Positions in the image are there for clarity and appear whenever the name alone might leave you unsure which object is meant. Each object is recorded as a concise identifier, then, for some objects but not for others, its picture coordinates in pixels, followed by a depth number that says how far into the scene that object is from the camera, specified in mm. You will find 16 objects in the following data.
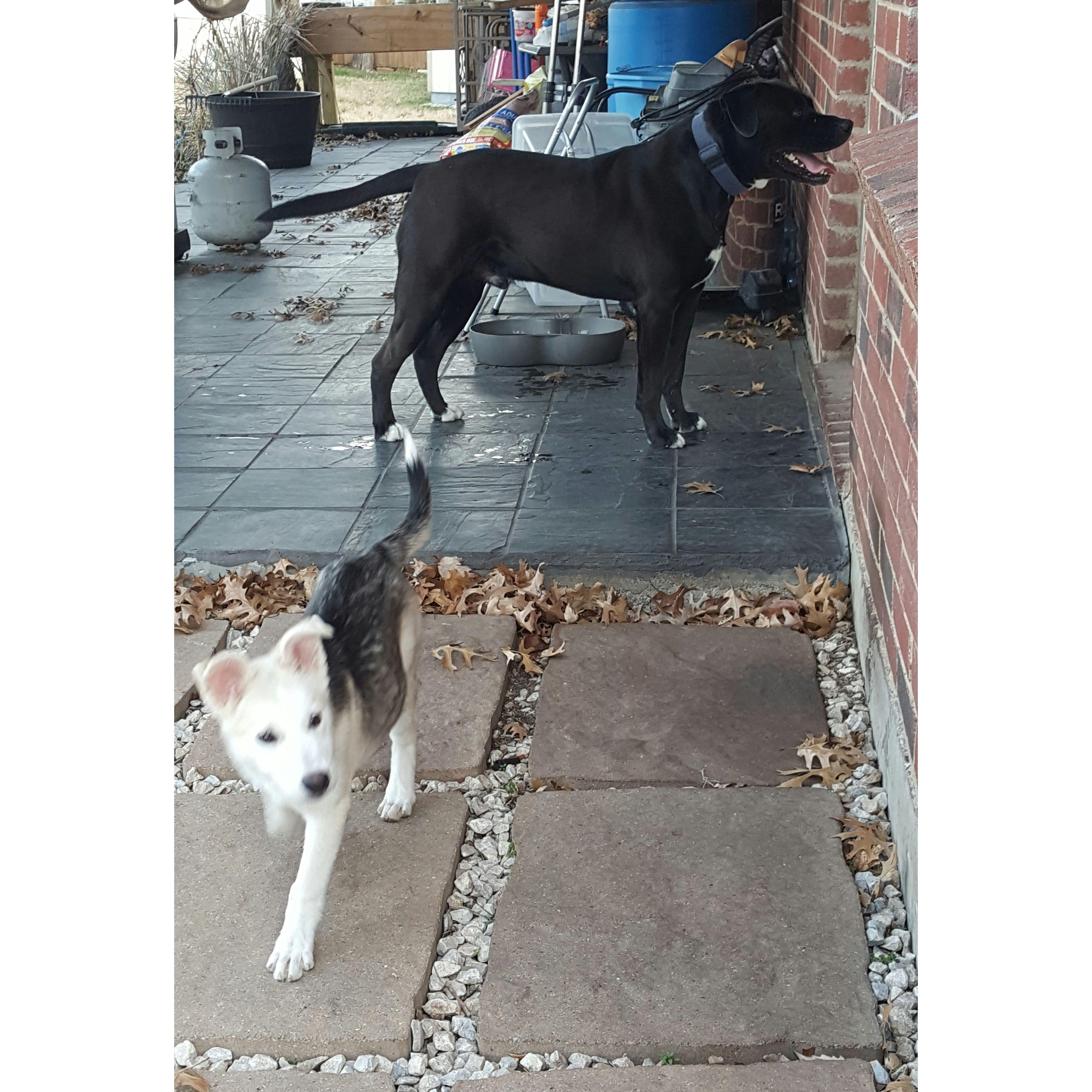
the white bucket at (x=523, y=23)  11391
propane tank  8094
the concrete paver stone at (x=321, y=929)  2061
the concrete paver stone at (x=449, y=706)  2855
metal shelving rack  13062
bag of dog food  6969
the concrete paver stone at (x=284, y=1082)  1950
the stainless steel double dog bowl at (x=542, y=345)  5586
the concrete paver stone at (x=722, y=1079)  1867
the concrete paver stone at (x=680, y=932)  2008
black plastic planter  11180
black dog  4098
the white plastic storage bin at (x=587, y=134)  6055
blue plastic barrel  6246
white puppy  1993
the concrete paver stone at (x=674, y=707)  2791
